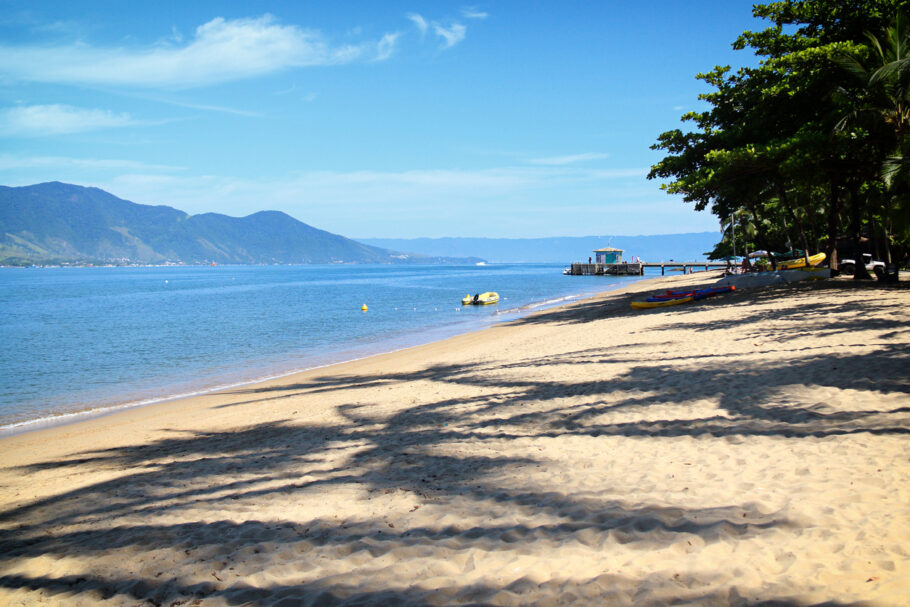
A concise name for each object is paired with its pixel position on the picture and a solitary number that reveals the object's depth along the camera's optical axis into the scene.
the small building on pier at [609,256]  106.00
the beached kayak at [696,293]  25.81
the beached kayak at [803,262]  33.69
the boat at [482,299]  45.78
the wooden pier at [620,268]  99.81
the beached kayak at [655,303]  25.56
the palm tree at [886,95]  16.55
